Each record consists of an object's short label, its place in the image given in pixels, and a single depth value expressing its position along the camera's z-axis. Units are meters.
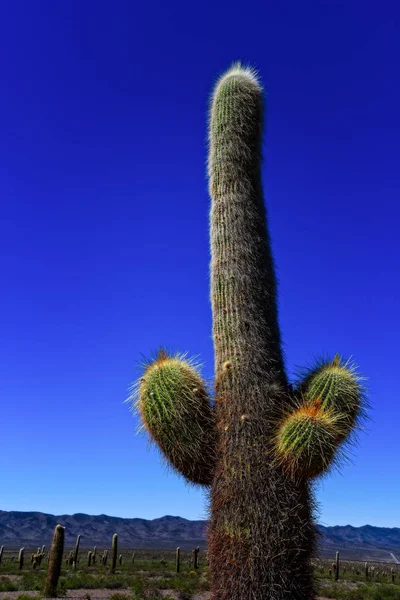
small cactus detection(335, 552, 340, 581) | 32.69
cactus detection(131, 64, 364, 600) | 4.75
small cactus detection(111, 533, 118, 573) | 28.77
